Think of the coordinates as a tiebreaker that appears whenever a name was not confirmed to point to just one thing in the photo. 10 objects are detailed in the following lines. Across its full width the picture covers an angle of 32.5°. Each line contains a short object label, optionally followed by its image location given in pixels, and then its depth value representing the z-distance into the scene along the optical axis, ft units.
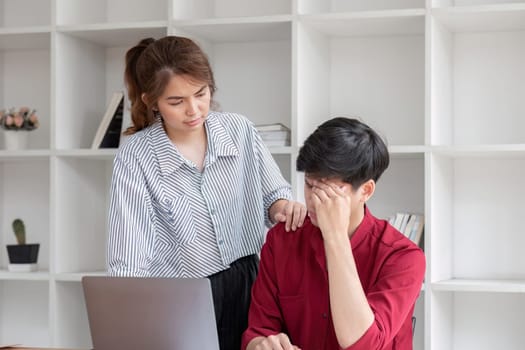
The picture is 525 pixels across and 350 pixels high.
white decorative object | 11.54
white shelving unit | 10.05
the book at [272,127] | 10.47
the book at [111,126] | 11.21
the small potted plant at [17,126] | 11.55
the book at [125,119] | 11.14
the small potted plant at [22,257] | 11.55
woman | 7.60
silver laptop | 6.15
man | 6.10
